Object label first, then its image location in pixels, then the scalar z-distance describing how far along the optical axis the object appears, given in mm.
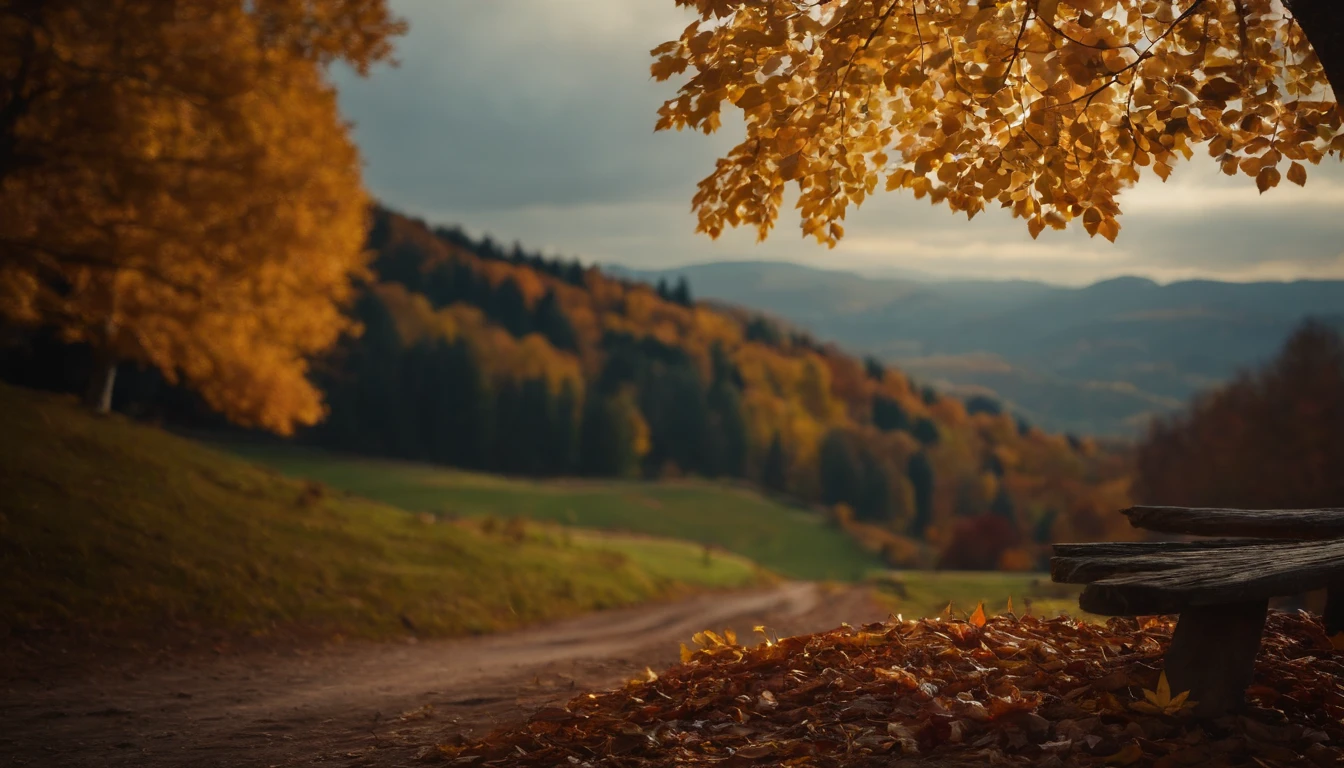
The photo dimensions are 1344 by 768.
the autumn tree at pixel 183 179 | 13688
